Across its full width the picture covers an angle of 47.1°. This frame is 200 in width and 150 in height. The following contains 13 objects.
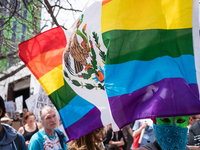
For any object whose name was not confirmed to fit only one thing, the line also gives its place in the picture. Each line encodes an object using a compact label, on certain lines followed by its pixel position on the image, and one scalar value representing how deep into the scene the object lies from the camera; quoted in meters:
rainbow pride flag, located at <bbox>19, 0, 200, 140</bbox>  1.80
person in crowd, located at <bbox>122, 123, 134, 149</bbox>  7.68
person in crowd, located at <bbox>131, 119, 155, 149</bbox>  5.34
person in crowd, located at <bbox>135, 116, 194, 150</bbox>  2.06
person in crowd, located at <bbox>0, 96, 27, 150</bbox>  2.76
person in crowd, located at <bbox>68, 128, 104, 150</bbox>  3.33
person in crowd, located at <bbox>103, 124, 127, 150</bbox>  5.85
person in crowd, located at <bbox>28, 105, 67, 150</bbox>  3.47
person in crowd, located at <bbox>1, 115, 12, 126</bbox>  6.30
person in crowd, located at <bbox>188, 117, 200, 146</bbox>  3.89
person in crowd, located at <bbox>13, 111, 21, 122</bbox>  11.09
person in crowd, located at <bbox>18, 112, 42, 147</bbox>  5.52
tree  5.22
